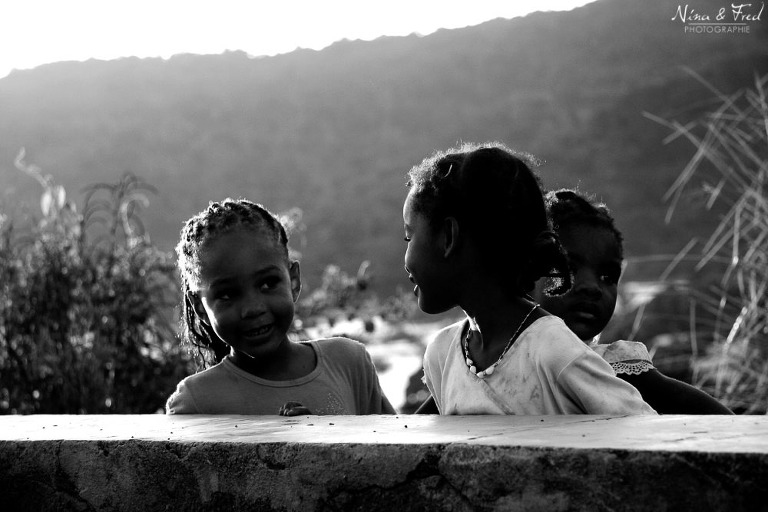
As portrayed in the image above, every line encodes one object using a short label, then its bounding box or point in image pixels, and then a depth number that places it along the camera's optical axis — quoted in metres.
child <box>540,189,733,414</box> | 2.71
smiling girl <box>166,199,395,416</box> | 3.01
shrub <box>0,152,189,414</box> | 4.91
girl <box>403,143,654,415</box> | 2.27
